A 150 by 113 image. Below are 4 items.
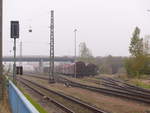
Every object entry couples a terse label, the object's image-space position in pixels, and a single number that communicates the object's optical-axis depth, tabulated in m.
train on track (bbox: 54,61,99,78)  66.69
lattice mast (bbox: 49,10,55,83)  45.50
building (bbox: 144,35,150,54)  65.62
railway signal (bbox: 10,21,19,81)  21.73
